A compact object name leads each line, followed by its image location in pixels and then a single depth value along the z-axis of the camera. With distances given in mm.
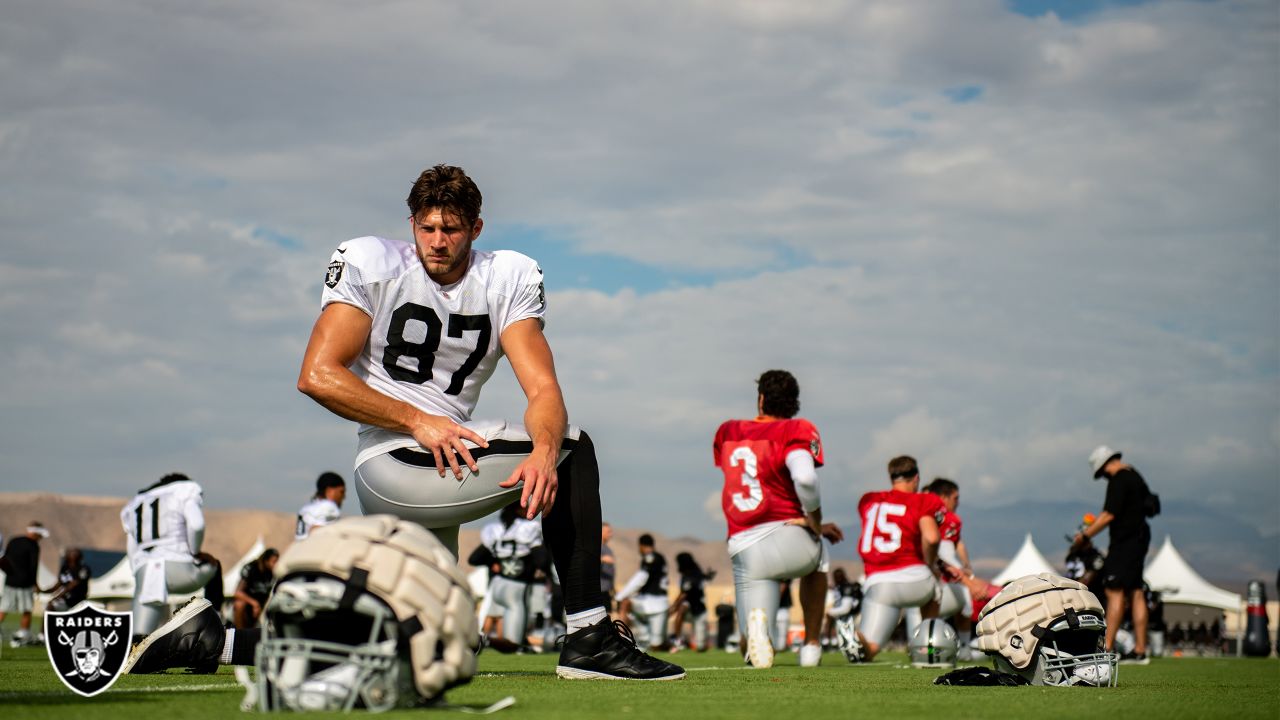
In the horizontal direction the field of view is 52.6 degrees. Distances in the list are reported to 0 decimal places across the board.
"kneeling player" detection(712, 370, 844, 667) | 9516
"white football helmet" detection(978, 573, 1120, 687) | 5965
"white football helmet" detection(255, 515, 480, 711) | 3613
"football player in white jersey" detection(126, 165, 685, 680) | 4883
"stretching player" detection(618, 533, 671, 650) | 21484
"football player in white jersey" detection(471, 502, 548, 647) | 17781
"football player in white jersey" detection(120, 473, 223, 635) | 10461
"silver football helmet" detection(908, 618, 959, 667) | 9920
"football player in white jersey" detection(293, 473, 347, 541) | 14672
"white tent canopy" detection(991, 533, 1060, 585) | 38562
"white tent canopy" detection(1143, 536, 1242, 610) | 37469
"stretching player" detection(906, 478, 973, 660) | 12539
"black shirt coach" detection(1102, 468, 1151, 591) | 12959
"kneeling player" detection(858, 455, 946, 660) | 10891
